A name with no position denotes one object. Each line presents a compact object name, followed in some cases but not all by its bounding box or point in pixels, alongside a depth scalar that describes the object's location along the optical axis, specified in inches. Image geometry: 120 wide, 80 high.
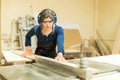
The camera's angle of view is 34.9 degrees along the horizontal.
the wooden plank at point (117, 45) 197.2
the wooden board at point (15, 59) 86.9
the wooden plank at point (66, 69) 45.8
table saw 47.4
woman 83.5
